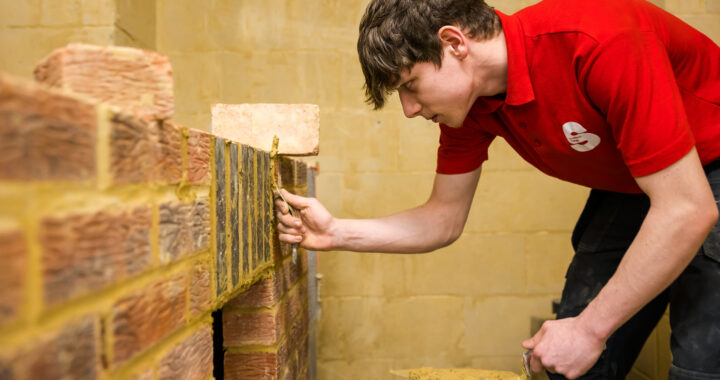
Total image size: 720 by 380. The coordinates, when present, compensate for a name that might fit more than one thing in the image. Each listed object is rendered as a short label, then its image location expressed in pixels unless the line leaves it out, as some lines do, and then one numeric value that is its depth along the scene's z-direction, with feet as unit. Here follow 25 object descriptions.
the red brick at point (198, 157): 2.83
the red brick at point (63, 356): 1.43
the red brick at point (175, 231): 2.48
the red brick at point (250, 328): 4.64
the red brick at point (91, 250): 1.60
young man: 3.47
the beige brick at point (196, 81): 8.92
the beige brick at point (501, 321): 9.14
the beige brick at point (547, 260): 9.08
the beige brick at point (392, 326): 9.14
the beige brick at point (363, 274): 9.11
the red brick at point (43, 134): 1.40
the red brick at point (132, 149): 1.99
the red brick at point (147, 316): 2.04
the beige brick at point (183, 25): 8.89
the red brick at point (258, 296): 4.68
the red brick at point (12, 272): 1.39
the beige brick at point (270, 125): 4.88
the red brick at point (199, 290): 2.88
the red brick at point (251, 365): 4.61
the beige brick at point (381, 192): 9.06
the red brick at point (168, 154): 2.43
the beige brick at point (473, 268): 9.12
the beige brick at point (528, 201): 9.07
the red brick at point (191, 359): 2.54
